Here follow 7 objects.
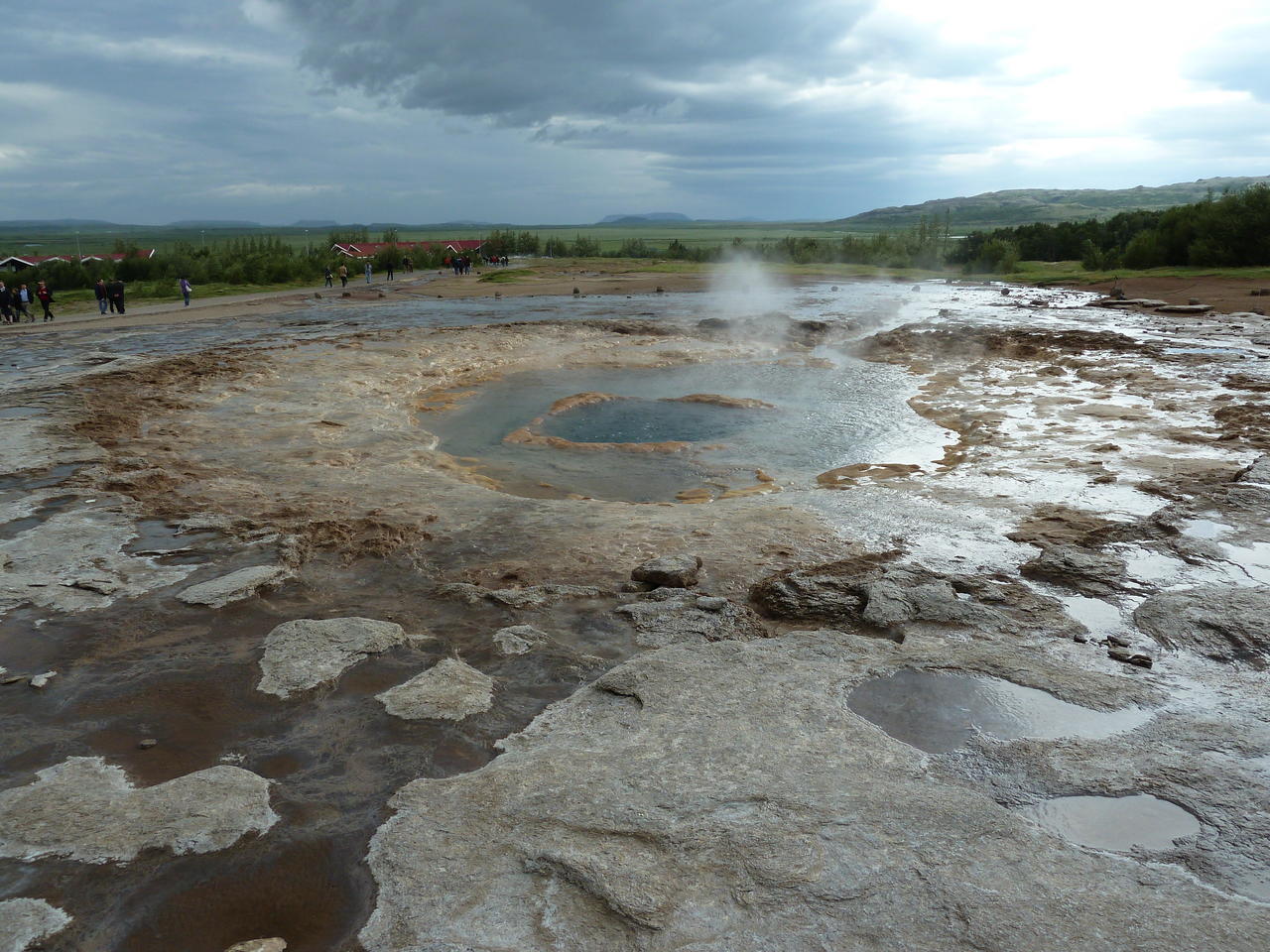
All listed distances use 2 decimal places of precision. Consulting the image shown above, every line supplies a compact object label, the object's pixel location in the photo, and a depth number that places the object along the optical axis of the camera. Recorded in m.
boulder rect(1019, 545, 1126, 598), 5.20
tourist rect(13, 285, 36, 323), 22.16
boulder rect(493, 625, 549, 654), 4.43
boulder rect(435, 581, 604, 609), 5.00
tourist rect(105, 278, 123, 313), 23.73
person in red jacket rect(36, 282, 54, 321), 22.23
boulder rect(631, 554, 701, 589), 5.18
